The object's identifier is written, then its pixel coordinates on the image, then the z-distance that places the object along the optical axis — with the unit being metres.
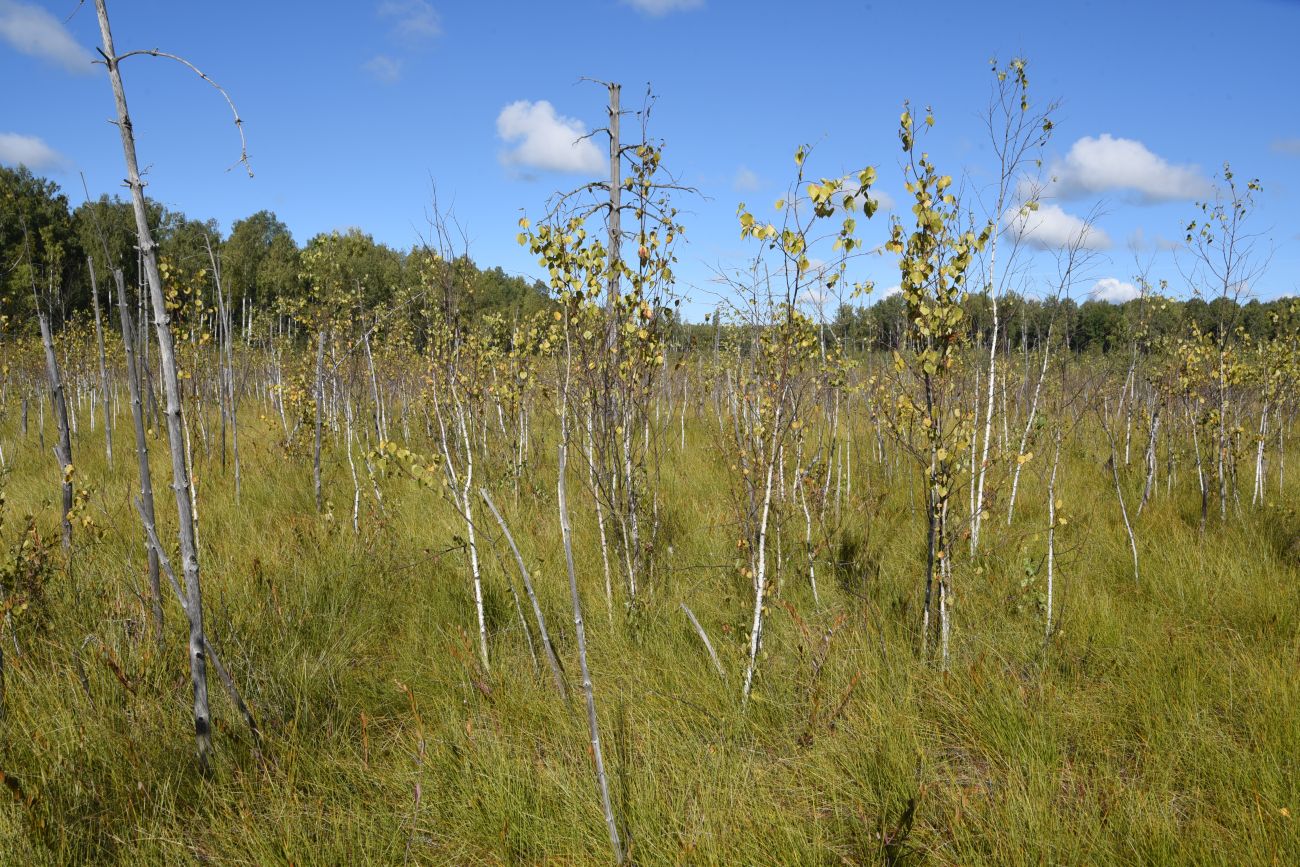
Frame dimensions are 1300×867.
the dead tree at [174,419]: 2.18
